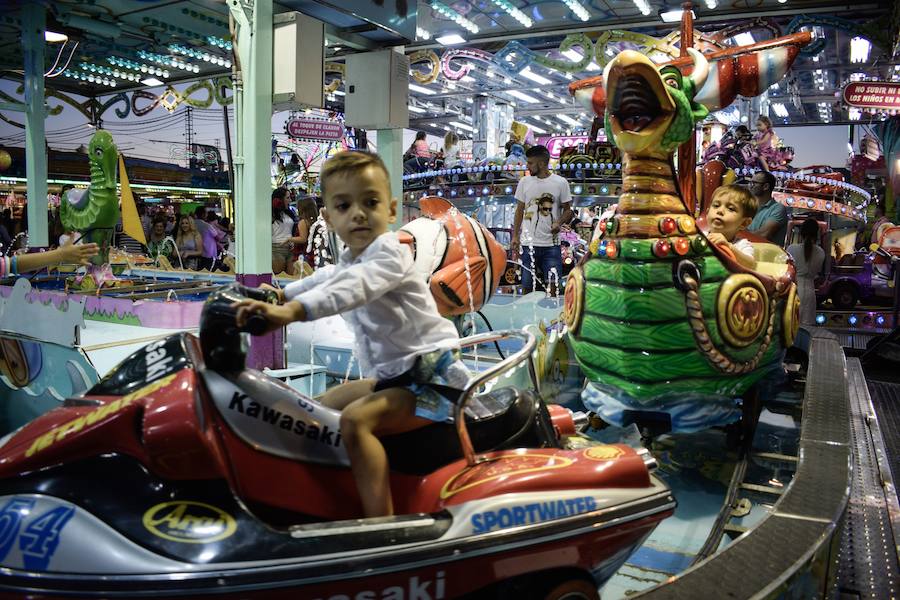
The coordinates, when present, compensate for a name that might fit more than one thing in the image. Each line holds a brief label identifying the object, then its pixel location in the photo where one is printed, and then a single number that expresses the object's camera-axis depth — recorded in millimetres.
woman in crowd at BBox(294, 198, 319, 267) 7926
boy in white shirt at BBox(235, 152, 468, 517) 1828
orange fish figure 3855
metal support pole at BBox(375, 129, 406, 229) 6031
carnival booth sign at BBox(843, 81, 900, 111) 9406
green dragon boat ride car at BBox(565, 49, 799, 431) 3410
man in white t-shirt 6359
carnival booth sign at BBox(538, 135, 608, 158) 14227
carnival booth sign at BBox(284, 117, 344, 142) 14000
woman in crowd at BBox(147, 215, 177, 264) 11289
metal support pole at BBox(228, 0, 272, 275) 4660
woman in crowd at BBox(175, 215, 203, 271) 10961
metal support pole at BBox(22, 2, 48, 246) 8172
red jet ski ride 1491
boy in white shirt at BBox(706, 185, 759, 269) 4176
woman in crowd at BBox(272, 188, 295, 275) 8086
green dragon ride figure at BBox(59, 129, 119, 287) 6355
